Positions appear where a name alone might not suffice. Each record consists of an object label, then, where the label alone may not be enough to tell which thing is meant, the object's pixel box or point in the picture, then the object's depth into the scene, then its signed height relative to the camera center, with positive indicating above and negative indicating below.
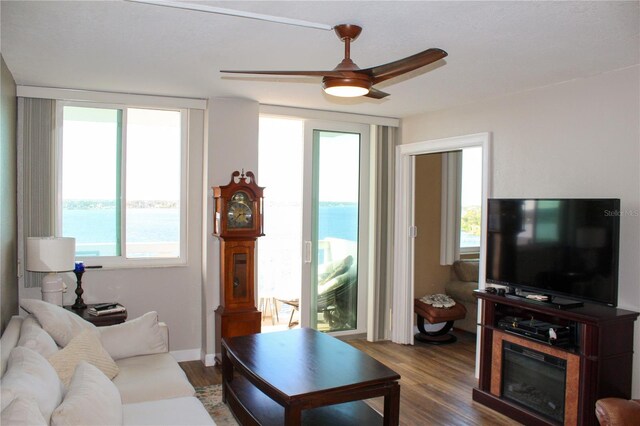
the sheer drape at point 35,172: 4.13 +0.22
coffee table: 2.72 -0.99
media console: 3.06 -0.99
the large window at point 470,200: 6.18 +0.08
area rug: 3.41 -1.45
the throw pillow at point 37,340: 2.63 -0.74
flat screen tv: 3.12 -0.26
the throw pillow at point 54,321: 3.02 -0.73
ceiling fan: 2.27 +0.62
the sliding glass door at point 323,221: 5.26 -0.18
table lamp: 3.61 -0.42
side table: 3.76 -0.88
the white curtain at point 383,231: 5.45 -0.28
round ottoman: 5.37 -1.19
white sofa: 1.96 -0.84
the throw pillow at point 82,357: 2.64 -0.85
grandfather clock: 4.39 -0.42
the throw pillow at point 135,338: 3.36 -0.92
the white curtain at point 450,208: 6.06 -0.02
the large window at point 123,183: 4.40 +0.16
